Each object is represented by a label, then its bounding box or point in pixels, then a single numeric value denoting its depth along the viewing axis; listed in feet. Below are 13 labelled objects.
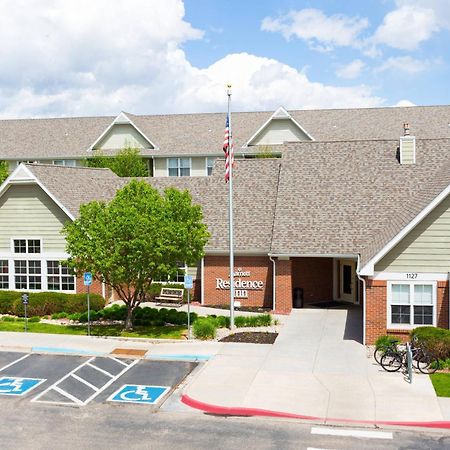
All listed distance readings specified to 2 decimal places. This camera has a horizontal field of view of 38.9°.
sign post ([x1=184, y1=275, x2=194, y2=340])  82.33
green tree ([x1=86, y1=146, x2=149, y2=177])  182.46
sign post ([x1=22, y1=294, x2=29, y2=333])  88.80
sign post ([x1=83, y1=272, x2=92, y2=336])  83.20
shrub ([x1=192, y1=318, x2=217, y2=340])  82.69
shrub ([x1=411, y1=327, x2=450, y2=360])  70.38
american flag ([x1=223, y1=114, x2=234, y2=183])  86.89
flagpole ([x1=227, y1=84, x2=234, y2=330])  87.28
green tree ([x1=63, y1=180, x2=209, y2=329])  82.38
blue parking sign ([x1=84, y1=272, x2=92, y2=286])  83.20
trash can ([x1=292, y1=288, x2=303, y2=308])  105.50
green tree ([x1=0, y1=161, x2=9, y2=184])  181.92
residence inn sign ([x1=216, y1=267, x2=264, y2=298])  106.42
